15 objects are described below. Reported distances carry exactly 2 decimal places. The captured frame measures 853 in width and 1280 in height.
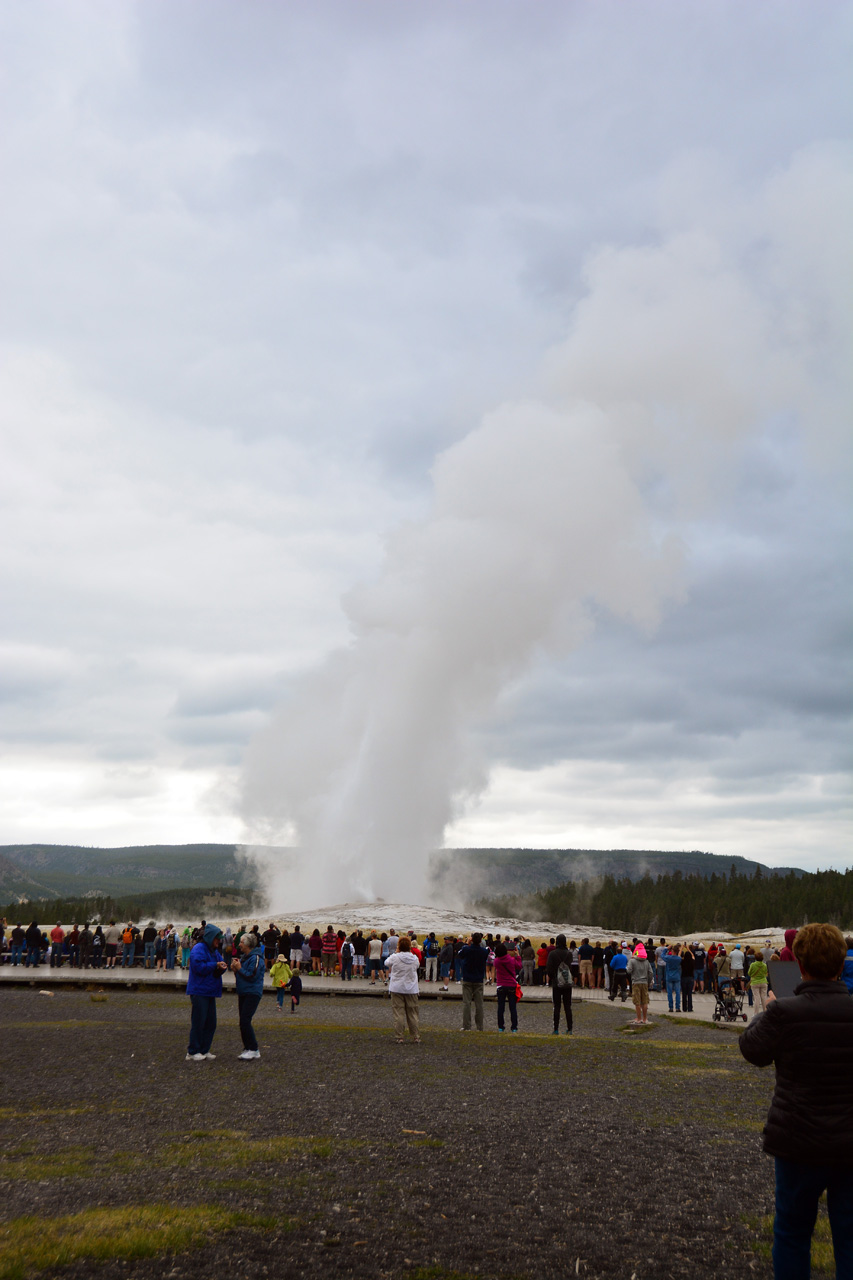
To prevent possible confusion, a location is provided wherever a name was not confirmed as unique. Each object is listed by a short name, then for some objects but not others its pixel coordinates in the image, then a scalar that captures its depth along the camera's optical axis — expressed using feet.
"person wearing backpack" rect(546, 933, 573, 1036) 76.38
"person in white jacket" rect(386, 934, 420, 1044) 67.26
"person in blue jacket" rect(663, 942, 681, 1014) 102.22
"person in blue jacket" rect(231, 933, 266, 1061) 55.93
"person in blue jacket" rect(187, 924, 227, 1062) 54.08
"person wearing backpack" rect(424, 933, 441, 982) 138.10
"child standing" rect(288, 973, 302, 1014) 94.68
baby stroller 92.70
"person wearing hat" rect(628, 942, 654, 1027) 81.41
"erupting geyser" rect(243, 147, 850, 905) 343.05
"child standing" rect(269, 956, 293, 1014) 91.20
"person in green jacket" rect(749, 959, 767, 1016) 84.84
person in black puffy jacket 17.62
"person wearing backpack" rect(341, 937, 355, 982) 130.82
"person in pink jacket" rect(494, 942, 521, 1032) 78.12
